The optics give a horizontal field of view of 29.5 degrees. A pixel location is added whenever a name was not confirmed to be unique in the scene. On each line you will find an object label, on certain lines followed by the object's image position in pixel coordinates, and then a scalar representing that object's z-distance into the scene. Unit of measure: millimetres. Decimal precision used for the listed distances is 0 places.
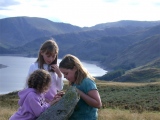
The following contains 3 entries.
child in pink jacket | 4617
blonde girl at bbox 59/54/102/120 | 4484
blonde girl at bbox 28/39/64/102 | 5582
